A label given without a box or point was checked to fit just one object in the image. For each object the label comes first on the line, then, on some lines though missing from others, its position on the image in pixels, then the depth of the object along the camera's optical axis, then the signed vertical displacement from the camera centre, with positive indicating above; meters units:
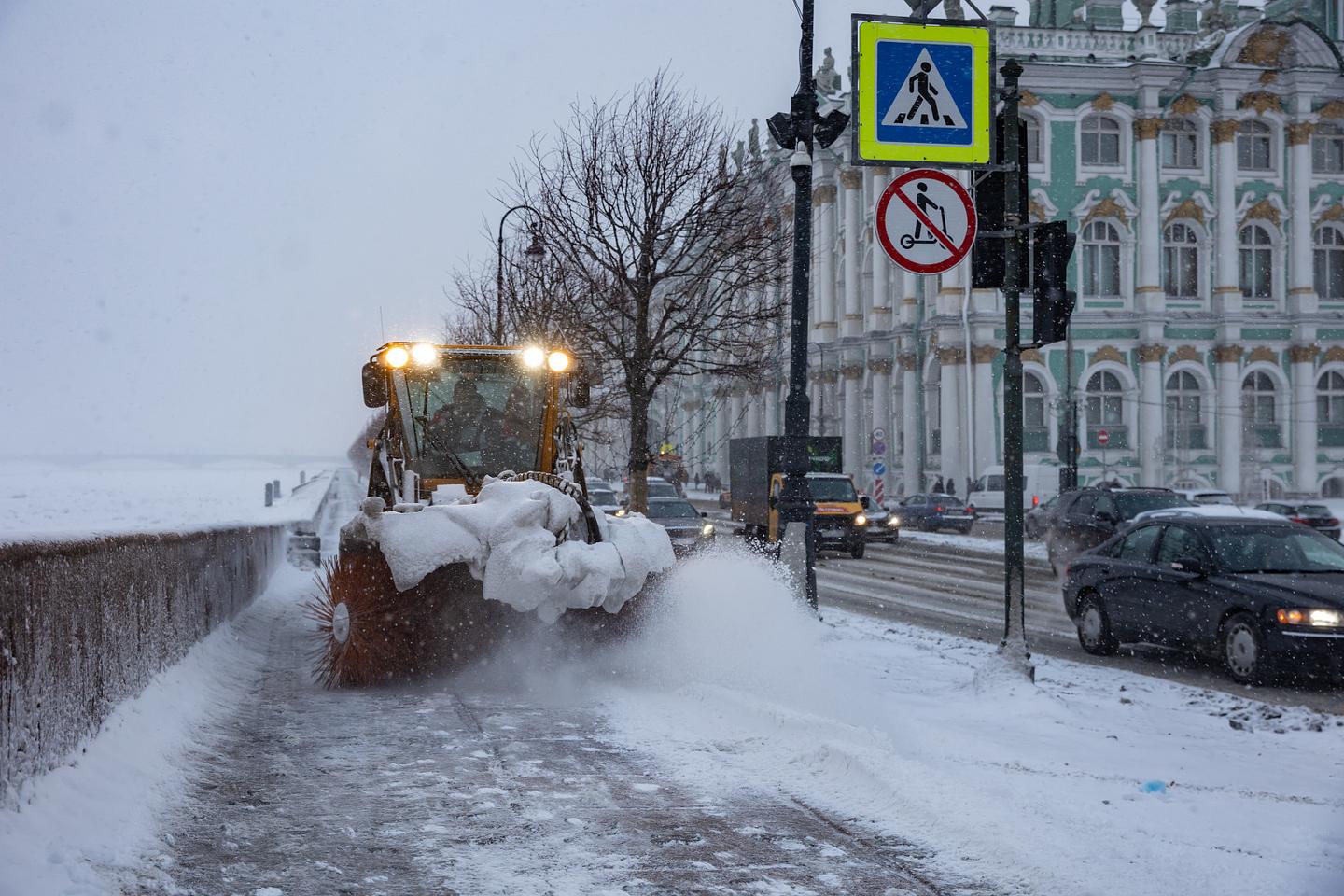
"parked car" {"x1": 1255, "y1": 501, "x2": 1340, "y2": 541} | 33.75 -1.24
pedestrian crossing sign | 10.56 +2.95
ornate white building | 55.31 +8.21
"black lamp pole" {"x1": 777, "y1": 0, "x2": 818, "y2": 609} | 14.74 +1.58
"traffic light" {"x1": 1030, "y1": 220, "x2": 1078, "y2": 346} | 11.22 +1.53
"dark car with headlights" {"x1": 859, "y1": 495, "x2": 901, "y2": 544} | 38.22 -1.70
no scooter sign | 10.55 +1.92
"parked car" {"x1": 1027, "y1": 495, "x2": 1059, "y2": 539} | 33.16 -1.39
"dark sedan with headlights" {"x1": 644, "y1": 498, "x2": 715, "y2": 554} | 27.50 -1.07
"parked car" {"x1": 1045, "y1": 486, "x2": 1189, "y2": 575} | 24.64 -0.89
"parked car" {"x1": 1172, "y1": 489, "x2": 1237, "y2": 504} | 38.16 -0.87
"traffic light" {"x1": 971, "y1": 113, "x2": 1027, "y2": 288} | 11.32 +2.03
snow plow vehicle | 10.12 -0.77
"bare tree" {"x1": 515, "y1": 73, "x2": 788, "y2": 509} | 22.75 +3.84
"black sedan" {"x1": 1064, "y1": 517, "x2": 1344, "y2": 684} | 11.47 -1.19
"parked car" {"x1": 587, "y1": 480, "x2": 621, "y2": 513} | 33.52 -0.73
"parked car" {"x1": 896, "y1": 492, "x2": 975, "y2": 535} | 44.38 -1.58
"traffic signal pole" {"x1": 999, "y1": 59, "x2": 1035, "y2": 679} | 11.19 +0.76
